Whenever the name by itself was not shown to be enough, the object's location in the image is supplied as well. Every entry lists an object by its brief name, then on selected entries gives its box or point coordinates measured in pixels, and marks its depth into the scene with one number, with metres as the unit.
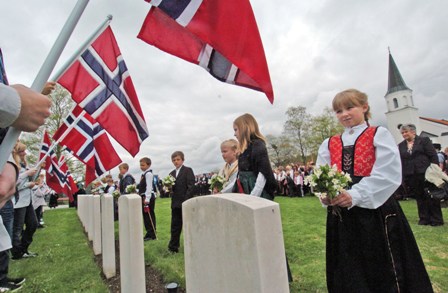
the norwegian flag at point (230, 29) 1.90
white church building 71.19
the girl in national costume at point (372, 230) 2.24
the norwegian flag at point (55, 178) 8.40
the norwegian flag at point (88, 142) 5.72
